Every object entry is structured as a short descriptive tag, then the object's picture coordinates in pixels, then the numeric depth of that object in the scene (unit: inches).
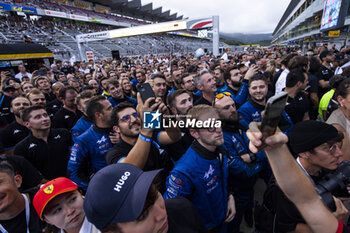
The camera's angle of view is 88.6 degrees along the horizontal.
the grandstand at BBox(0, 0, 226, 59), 964.6
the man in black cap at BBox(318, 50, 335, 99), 192.5
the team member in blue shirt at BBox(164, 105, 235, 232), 70.1
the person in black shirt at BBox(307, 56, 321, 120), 166.7
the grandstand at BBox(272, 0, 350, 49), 583.5
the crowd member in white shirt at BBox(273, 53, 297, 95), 164.9
